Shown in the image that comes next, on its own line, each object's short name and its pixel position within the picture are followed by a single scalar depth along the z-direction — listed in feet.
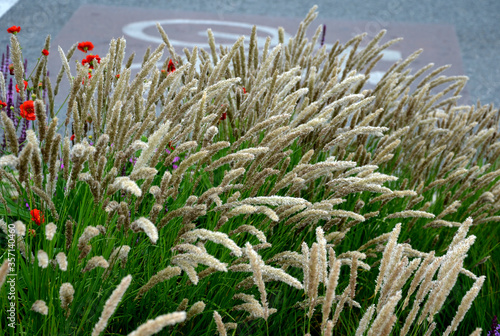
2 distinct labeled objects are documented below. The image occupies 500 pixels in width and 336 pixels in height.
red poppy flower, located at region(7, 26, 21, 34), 8.14
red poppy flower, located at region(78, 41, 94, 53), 9.30
